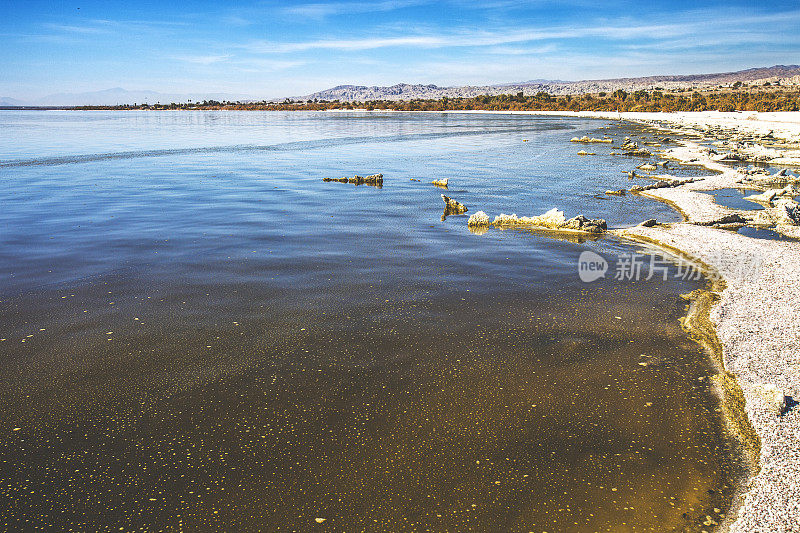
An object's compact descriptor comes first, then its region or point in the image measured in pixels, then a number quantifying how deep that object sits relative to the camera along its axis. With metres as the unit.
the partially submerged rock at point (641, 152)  28.00
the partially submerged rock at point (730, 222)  11.87
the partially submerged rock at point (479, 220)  12.47
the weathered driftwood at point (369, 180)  19.05
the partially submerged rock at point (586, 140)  37.10
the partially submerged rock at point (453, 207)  14.24
